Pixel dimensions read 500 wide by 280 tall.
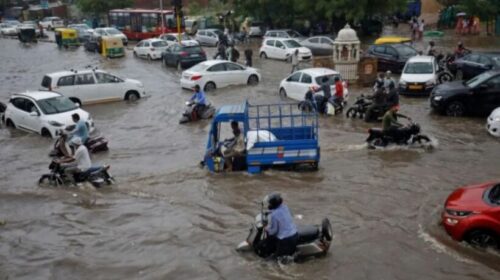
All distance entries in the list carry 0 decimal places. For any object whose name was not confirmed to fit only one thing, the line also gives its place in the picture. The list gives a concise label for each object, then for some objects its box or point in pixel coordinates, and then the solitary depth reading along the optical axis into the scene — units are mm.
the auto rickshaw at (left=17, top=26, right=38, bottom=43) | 55219
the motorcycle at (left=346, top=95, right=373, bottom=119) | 20031
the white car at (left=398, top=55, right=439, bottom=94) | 22875
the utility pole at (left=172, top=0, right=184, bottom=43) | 31217
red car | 9438
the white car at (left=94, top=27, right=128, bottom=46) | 45219
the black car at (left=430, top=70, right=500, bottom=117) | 19250
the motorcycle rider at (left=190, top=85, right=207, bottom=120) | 20609
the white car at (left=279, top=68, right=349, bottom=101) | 22031
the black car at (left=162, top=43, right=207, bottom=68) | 32969
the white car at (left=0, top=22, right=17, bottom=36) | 63656
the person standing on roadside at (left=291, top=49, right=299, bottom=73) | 28836
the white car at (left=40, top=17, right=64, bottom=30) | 70400
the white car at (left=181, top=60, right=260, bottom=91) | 26219
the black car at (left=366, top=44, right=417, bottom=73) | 28281
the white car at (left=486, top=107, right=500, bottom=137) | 17109
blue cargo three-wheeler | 14203
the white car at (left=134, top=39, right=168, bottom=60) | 37750
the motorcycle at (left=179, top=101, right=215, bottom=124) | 20609
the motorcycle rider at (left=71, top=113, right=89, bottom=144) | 16734
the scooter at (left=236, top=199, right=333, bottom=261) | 9461
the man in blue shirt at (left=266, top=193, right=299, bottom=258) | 8961
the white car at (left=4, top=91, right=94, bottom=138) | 19062
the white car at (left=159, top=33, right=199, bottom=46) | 41219
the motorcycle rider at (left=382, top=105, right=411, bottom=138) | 15922
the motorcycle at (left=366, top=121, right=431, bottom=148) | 16016
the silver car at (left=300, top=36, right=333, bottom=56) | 37094
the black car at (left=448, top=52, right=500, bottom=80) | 24359
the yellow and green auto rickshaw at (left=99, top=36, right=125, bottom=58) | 40219
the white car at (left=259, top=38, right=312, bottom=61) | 34756
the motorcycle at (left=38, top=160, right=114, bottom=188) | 13984
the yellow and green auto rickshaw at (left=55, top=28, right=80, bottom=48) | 48781
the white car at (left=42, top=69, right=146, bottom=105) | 23750
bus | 50031
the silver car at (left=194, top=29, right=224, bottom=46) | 45450
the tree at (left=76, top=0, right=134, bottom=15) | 67750
